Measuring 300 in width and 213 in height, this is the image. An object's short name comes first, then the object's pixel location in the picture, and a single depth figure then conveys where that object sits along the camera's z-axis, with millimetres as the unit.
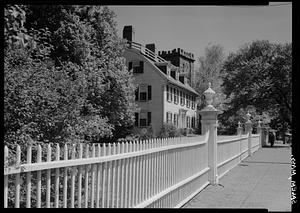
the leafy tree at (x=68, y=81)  4836
